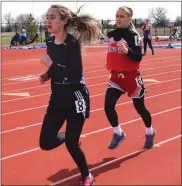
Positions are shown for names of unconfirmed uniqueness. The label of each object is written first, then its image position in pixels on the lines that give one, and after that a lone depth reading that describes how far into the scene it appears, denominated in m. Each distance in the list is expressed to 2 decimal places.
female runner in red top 4.82
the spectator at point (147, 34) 19.44
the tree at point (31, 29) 32.59
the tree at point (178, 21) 50.38
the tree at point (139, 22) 41.74
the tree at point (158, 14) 51.88
